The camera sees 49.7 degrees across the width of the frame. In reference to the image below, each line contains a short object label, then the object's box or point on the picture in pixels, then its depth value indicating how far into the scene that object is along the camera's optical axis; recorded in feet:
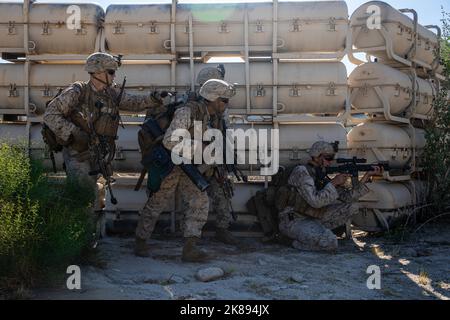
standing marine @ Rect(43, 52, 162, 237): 15.89
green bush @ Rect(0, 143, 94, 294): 11.90
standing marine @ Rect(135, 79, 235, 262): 15.75
